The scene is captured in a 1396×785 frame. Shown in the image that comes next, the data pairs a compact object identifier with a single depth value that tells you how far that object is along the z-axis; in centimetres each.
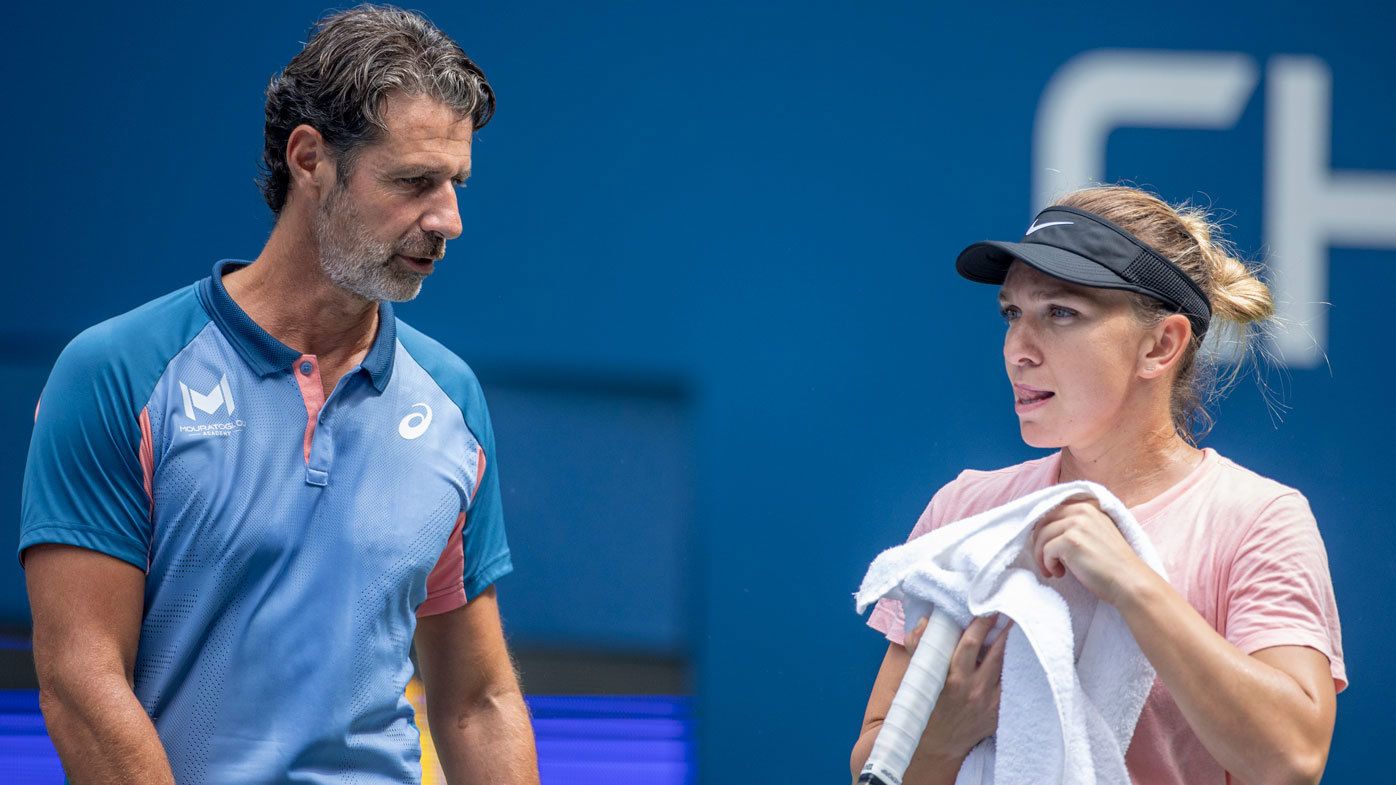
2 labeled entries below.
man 1006
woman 1000
